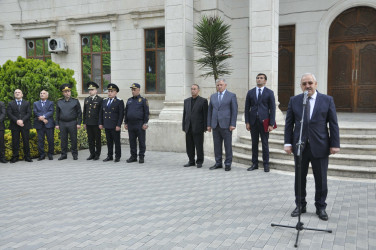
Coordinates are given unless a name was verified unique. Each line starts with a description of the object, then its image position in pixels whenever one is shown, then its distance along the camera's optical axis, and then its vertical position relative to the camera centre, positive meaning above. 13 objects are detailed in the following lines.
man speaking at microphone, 4.73 -0.58
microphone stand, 4.23 -1.29
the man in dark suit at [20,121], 9.23 -0.79
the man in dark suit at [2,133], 9.08 -1.06
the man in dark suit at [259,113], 7.79 -0.52
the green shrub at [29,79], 10.31 +0.32
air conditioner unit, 15.14 +1.87
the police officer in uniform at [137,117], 8.94 -0.66
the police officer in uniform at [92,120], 9.55 -0.77
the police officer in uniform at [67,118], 9.64 -0.73
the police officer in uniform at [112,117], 9.17 -0.68
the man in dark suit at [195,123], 8.44 -0.78
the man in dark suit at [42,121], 9.60 -0.81
